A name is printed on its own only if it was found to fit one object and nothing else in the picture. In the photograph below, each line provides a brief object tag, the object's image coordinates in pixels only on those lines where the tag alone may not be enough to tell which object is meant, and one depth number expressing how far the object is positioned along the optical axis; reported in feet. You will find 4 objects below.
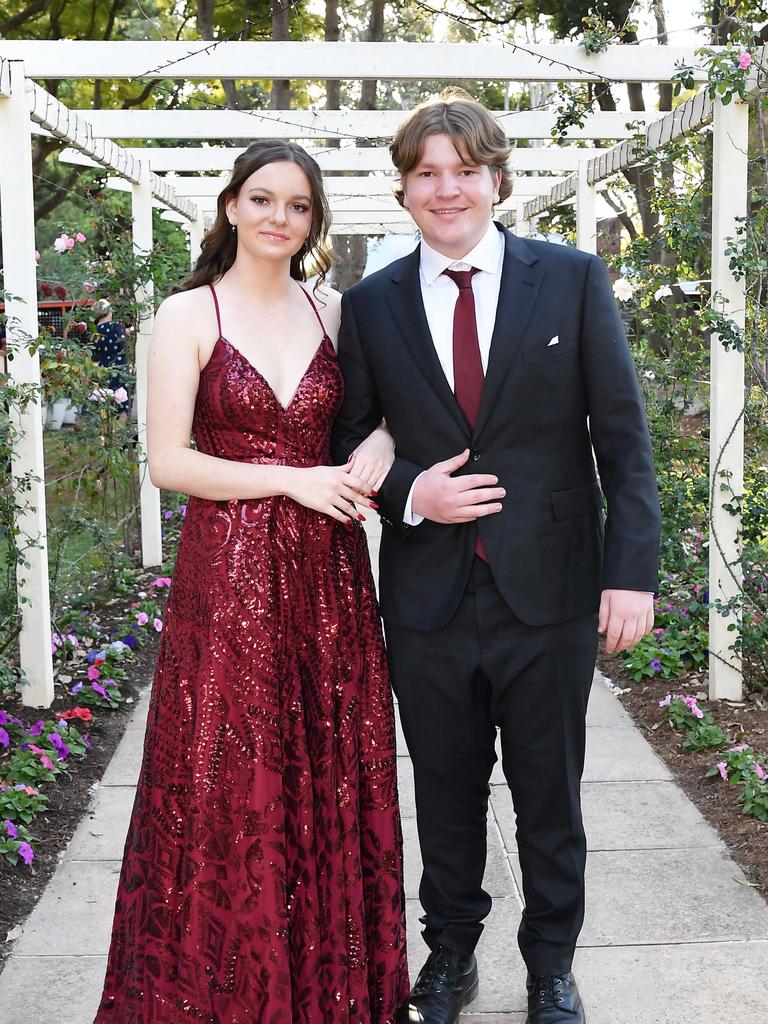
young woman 8.56
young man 8.69
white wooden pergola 15.96
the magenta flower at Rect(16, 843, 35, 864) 12.46
